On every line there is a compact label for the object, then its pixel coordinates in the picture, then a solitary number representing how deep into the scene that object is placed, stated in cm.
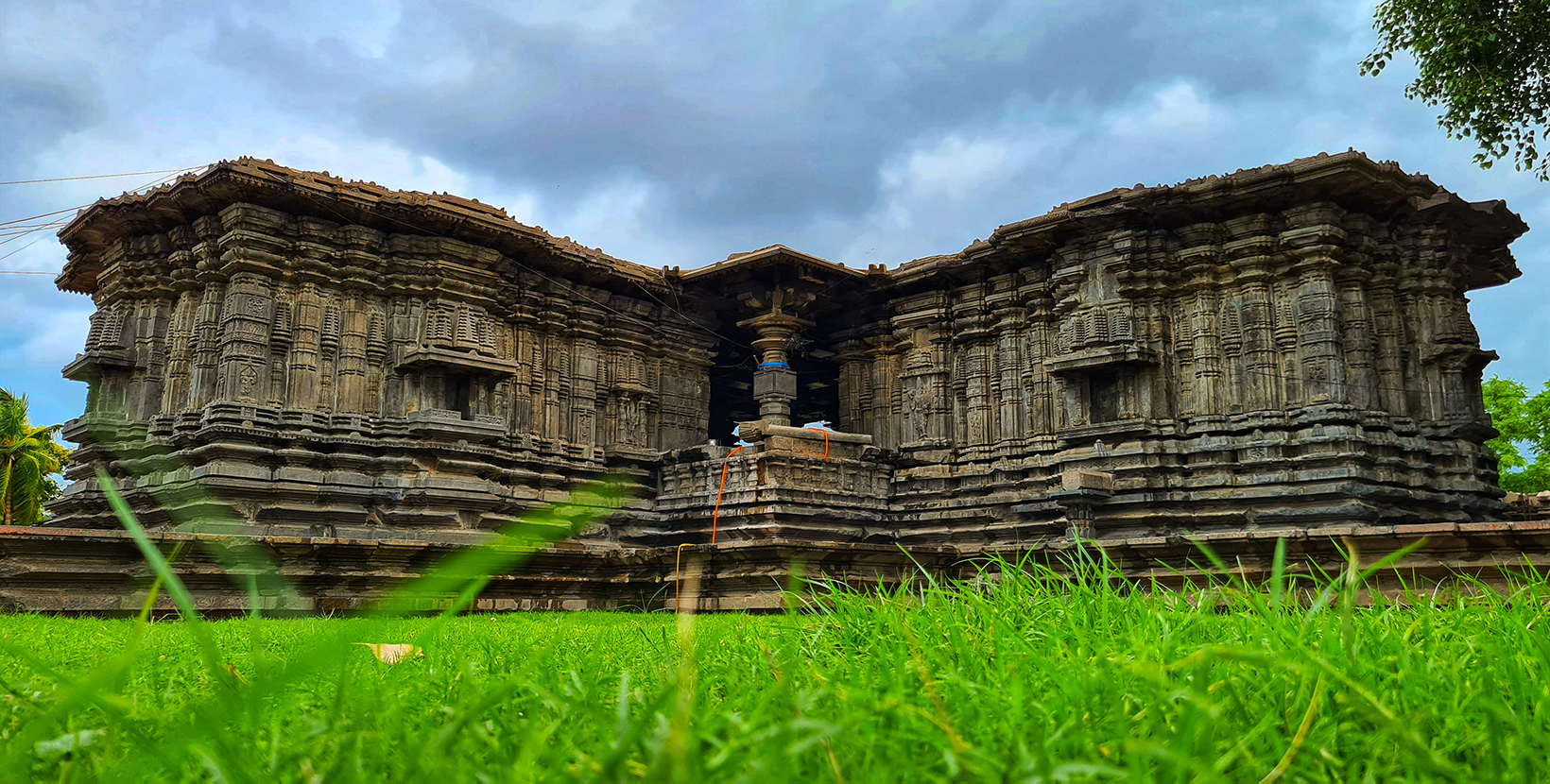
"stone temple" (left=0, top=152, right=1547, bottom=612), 1363
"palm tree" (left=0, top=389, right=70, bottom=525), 3064
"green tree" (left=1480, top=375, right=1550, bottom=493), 2758
